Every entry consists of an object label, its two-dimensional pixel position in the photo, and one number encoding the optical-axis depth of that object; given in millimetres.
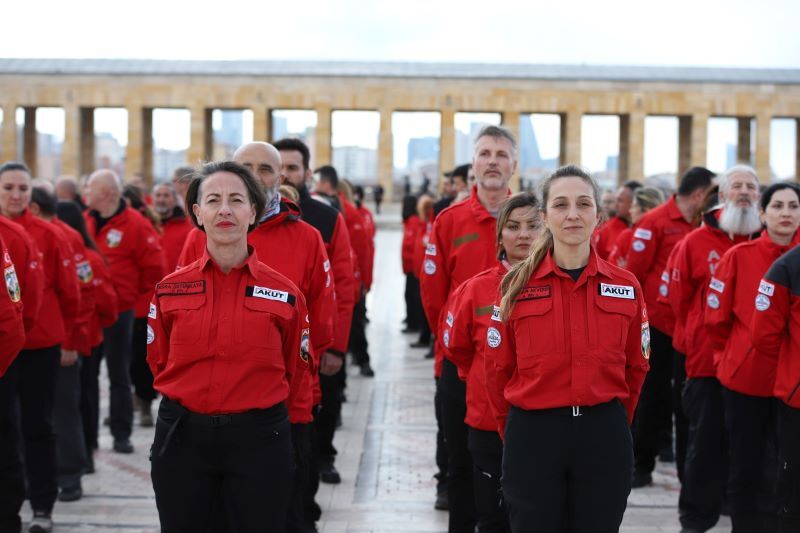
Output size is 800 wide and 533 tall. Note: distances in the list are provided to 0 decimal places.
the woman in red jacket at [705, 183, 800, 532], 5684
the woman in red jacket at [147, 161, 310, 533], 3906
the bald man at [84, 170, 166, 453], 8850
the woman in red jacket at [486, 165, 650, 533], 3873
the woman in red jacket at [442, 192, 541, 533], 4941
